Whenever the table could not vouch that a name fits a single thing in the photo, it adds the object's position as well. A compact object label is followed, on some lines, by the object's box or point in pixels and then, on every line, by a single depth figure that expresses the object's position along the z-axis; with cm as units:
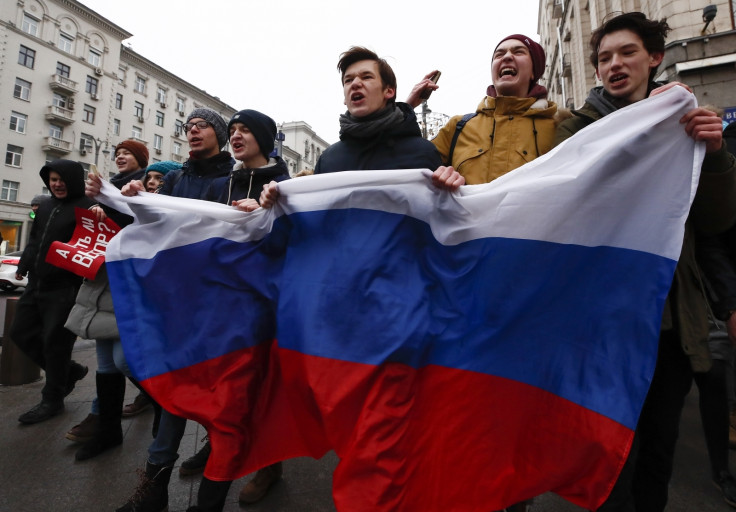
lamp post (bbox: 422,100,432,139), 1749
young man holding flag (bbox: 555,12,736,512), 158
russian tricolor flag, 150
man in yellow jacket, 206
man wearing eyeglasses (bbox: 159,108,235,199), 280
